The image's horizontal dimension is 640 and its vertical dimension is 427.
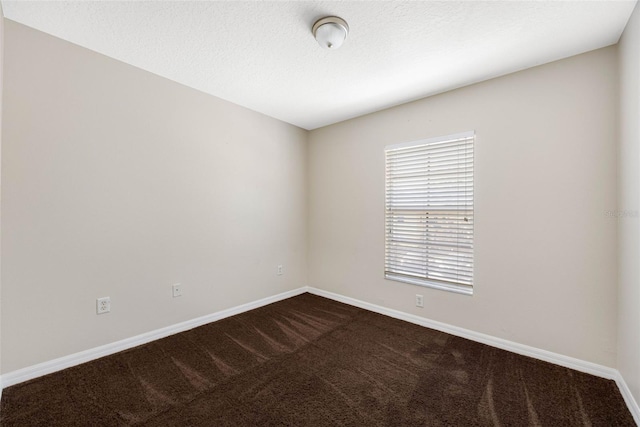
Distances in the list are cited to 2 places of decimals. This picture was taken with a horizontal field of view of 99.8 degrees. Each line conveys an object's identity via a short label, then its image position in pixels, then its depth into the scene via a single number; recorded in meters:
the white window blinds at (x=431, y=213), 2.65
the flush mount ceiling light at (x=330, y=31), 1.76
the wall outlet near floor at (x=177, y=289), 2.68
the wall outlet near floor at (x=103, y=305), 2.20
